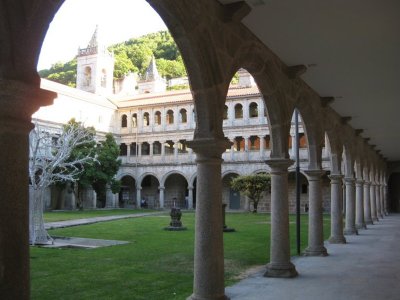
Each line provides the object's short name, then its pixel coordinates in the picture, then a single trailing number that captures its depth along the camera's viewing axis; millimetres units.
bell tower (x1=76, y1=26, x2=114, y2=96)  55594
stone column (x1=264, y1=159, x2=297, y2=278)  7582
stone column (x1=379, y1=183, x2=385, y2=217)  26570
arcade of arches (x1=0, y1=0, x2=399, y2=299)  2729
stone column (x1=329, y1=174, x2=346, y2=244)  12609
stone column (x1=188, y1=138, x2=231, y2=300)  5184
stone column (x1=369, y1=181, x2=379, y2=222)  22641
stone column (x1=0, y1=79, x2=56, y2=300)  2695
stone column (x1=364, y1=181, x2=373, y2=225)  20422
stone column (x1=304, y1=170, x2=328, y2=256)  10148
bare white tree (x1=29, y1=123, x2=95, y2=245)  13422
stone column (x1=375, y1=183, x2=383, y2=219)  23956
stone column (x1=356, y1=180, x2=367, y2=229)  17984
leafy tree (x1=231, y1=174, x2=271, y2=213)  32312
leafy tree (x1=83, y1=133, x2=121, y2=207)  35719
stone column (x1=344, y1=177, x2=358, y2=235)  15172
